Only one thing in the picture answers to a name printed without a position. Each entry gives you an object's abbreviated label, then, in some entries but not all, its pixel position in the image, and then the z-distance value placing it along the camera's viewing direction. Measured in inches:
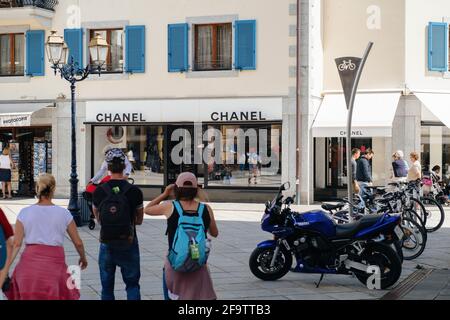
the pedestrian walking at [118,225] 254.2
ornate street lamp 614.2
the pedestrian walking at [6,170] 929.5
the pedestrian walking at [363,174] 671.1
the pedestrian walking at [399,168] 687.7
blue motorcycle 351.9
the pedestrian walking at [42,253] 223.8
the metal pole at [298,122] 860.6
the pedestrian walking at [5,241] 235.3
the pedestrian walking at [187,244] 227.9
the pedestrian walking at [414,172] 680.4
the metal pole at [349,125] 426.3
